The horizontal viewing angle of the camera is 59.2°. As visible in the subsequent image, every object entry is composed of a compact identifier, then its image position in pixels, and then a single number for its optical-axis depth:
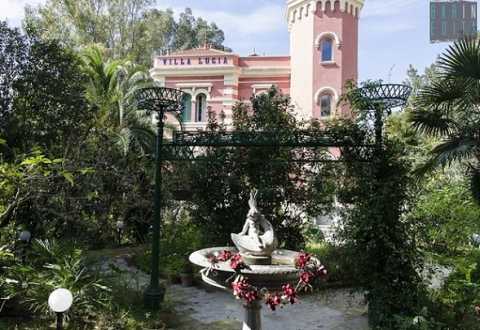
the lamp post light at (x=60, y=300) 4.17
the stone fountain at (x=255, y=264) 4.15
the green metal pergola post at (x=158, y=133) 6.49
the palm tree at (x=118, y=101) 11.57
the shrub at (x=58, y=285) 5.60
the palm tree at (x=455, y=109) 6.96
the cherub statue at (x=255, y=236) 4.66
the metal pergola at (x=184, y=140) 6.41
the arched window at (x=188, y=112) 23.44
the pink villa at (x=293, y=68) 21.12
